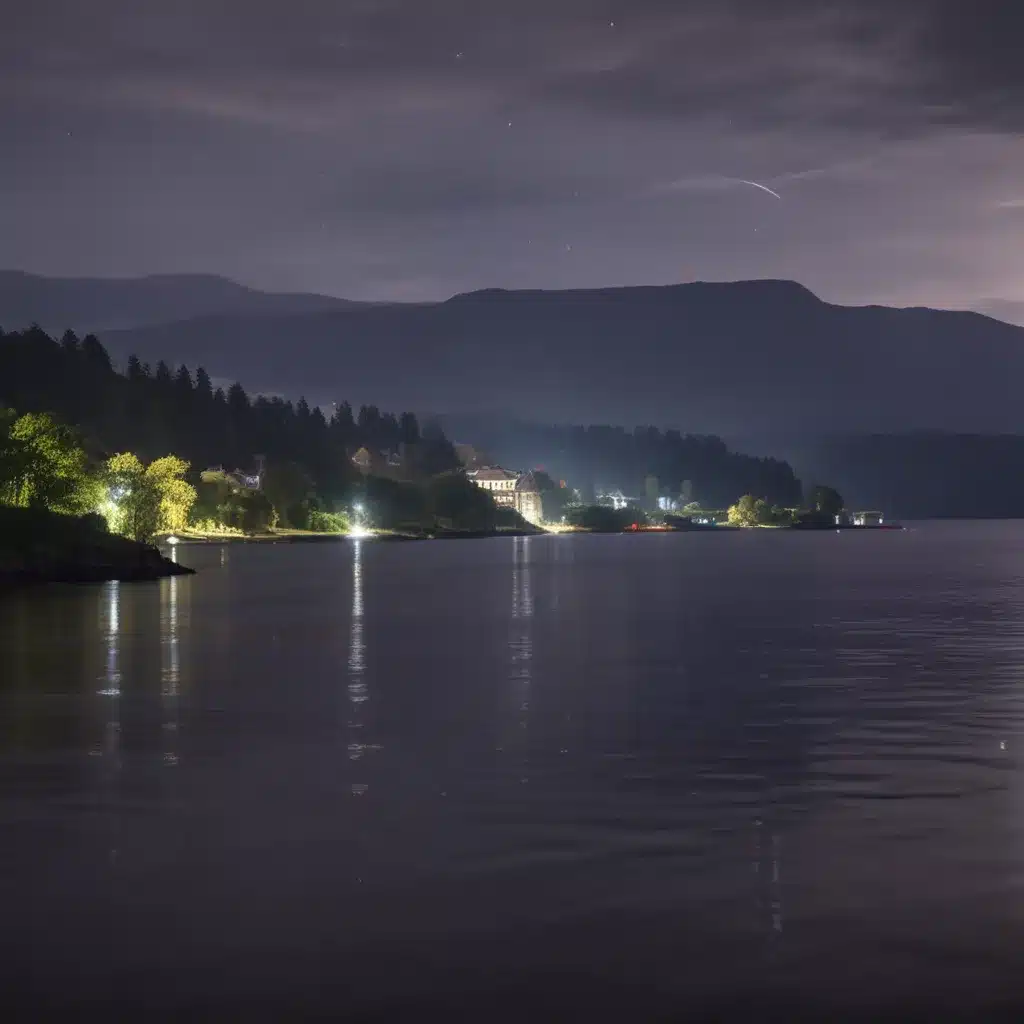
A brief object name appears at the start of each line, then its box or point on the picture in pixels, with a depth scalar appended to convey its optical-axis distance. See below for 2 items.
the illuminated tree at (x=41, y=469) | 144.25
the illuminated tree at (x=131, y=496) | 182.12
